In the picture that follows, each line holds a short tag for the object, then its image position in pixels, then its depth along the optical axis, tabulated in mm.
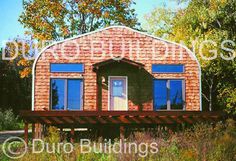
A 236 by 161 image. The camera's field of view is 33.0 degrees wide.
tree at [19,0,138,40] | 30547
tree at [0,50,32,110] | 37250
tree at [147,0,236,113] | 27219
